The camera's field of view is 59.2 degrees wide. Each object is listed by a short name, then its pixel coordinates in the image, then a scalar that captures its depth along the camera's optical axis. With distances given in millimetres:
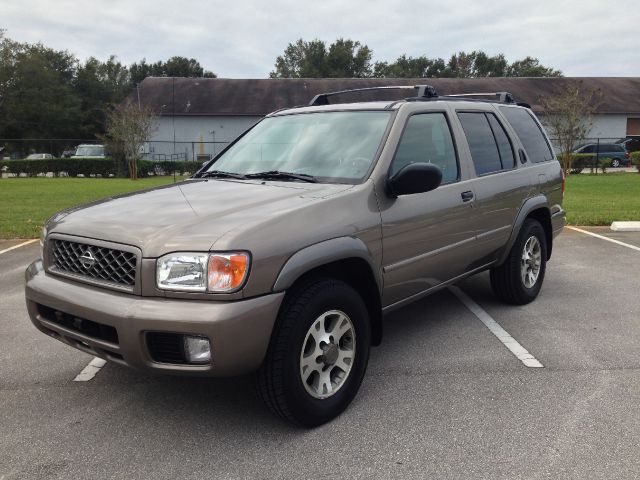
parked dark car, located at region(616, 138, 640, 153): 36656
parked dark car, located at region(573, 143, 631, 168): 32656
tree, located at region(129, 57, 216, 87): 88250
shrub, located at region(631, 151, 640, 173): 26205
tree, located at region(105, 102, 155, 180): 28297
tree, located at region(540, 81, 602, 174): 26078
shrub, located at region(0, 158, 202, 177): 29781
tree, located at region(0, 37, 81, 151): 54688
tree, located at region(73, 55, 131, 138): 65869
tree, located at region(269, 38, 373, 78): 77625
